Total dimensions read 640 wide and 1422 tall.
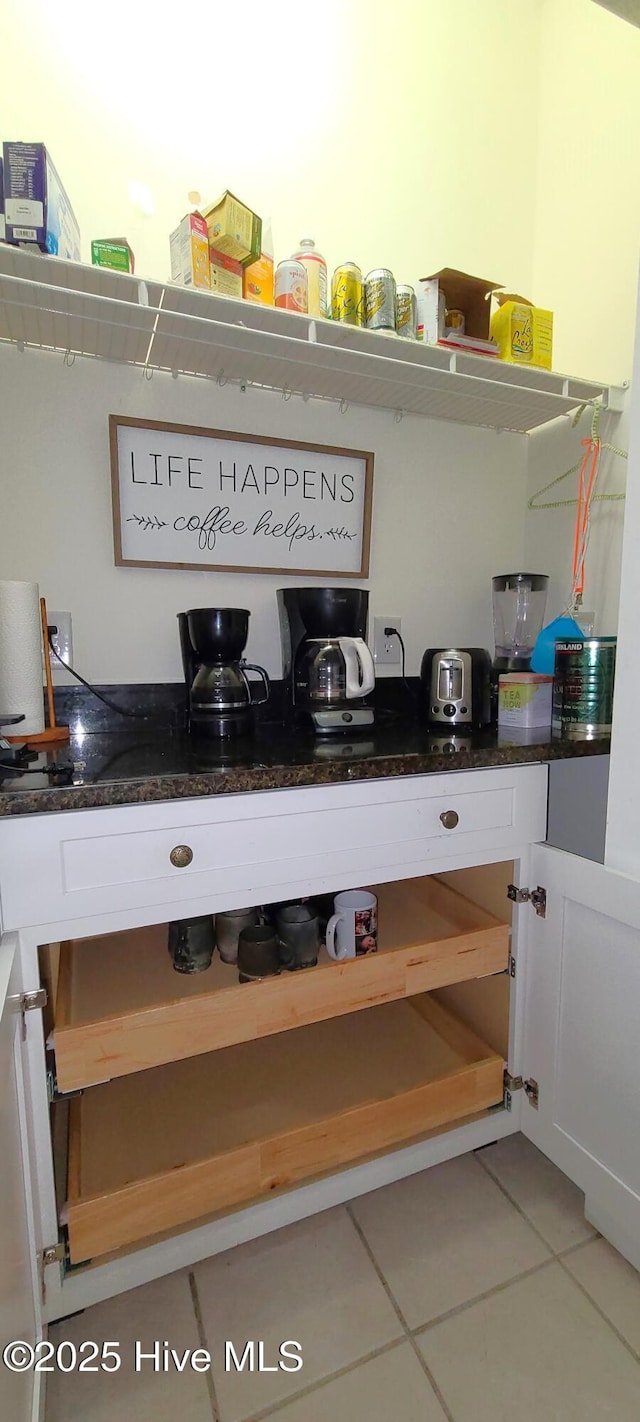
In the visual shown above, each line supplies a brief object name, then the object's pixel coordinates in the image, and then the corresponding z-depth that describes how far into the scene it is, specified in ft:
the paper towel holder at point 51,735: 3.69
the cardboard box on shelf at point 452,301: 4.36
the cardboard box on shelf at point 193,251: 3.56
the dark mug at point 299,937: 3.70
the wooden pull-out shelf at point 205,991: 2.94
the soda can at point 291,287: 3.92
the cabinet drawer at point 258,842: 2.68
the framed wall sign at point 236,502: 4.38
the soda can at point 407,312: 4.30
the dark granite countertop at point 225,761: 2.68
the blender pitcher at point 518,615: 5.41
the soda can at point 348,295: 4.13
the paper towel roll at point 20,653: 3.51
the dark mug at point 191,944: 3.68
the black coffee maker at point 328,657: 3.98
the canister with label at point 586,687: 3.93
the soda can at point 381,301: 4.14
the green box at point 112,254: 3.49
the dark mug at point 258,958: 3.59
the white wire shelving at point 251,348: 3.49
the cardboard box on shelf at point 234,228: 3.59
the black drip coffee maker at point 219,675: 3.83
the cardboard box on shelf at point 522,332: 4.57
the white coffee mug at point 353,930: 3.80
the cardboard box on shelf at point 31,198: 3.07
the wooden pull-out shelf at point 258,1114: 3.07
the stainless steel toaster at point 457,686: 4.15
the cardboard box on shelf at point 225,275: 3.67
